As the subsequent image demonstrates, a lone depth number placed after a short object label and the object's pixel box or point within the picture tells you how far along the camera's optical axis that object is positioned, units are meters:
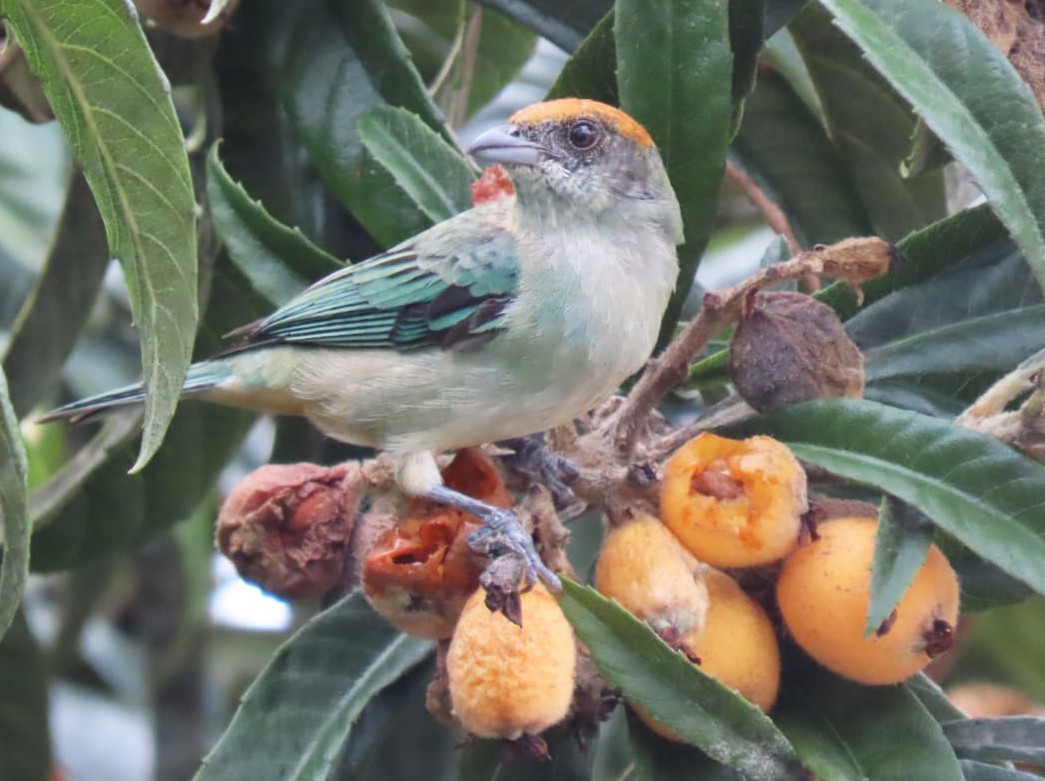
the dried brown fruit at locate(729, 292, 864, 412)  4.00
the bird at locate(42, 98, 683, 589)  4.79
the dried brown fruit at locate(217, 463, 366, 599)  4.42
